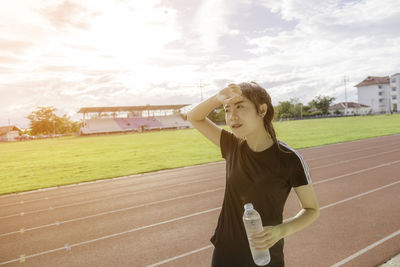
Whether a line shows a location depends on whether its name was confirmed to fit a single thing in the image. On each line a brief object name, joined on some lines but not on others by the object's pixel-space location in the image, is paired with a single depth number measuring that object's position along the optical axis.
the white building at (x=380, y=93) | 88.81
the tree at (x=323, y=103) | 100.69
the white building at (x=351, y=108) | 95.31
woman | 1.80
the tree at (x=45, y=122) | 93.44
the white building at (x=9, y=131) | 86.18
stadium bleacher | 68.25
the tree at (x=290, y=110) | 104.12
